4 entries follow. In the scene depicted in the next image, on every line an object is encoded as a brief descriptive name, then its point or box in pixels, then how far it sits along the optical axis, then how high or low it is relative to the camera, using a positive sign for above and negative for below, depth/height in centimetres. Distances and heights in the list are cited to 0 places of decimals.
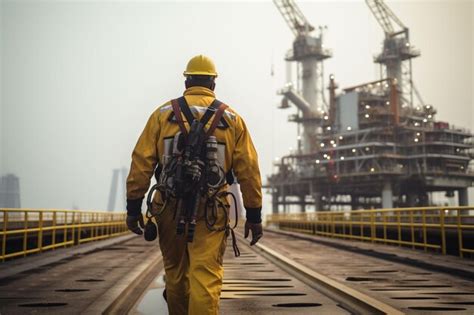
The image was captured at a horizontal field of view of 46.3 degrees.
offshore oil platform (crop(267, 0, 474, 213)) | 8081 +999
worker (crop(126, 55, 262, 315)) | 379 +13
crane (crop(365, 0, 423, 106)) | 9962 +2764
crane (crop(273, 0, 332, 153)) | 10419 +2441
